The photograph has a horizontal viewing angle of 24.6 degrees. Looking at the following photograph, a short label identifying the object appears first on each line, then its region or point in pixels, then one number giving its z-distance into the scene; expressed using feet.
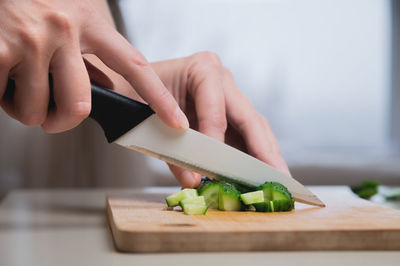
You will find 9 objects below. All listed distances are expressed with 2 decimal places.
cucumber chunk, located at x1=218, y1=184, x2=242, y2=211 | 1.54
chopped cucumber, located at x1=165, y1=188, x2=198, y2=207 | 1.53
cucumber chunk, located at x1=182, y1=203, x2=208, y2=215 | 1.48
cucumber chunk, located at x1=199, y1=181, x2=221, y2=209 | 1.55
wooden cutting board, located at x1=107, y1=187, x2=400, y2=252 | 1.33
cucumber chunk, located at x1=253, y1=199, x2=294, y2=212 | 1.53
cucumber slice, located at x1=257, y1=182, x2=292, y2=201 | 1.54
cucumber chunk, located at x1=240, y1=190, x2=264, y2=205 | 1.54
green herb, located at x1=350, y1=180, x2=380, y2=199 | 1.90
